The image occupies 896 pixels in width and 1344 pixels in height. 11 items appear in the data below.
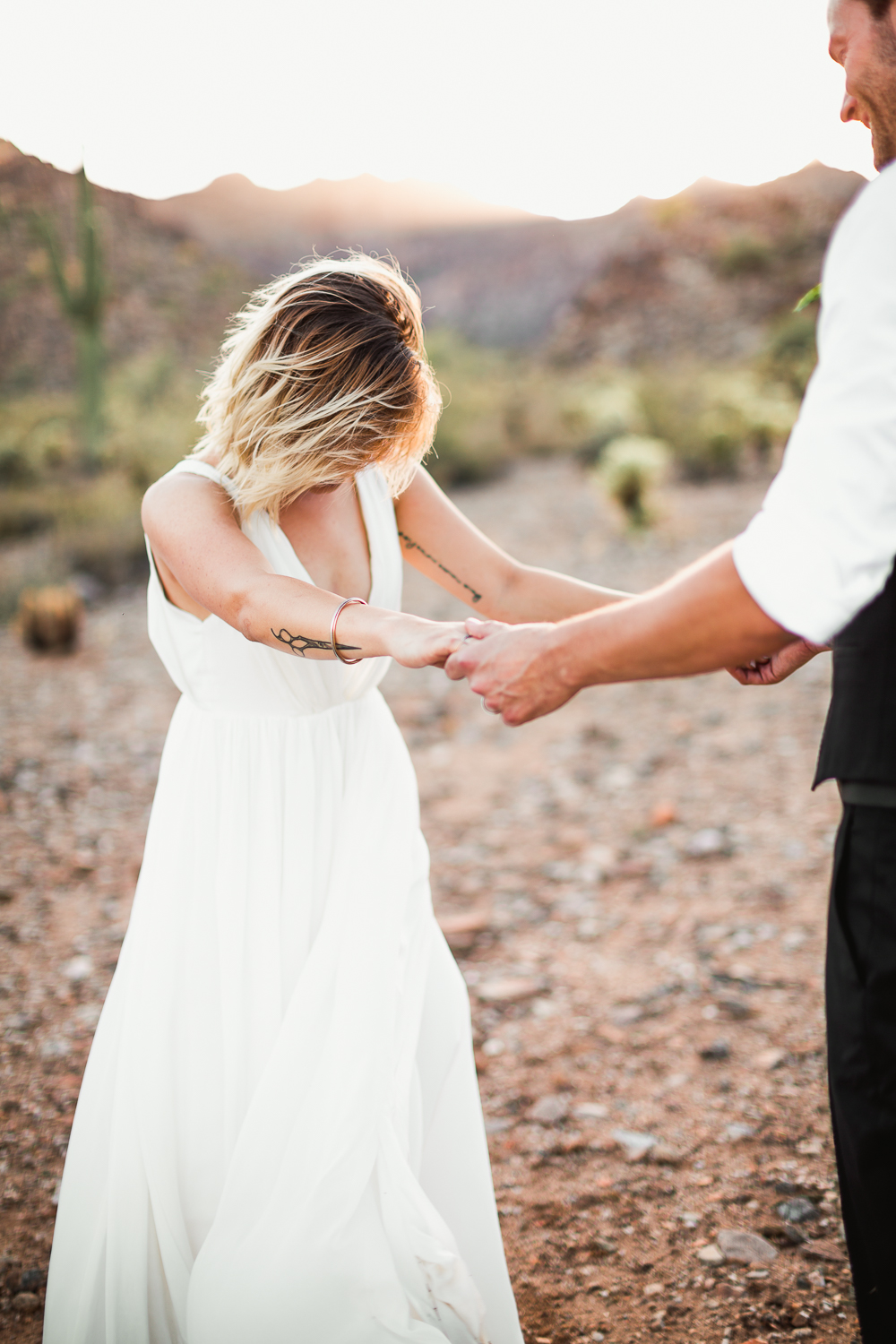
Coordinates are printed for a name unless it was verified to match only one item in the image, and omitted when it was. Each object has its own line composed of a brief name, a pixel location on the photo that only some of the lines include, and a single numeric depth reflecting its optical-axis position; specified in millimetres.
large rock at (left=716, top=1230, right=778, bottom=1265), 2291
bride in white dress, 1728
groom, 1140
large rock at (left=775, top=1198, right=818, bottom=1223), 2420
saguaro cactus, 13875
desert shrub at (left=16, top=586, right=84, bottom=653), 7398
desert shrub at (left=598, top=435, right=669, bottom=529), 9719
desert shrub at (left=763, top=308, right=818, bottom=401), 15477
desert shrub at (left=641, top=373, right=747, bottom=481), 11828
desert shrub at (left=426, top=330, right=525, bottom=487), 13422
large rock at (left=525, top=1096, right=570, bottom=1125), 2930
